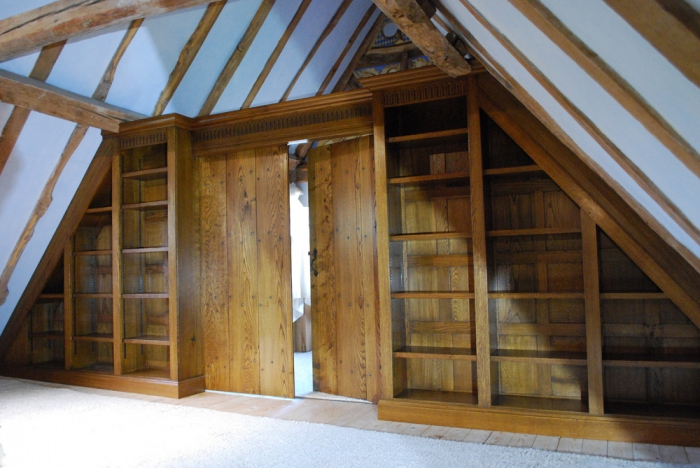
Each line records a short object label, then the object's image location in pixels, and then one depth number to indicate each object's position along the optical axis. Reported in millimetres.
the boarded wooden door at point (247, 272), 4078
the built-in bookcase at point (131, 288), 4219
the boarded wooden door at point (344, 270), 3820
